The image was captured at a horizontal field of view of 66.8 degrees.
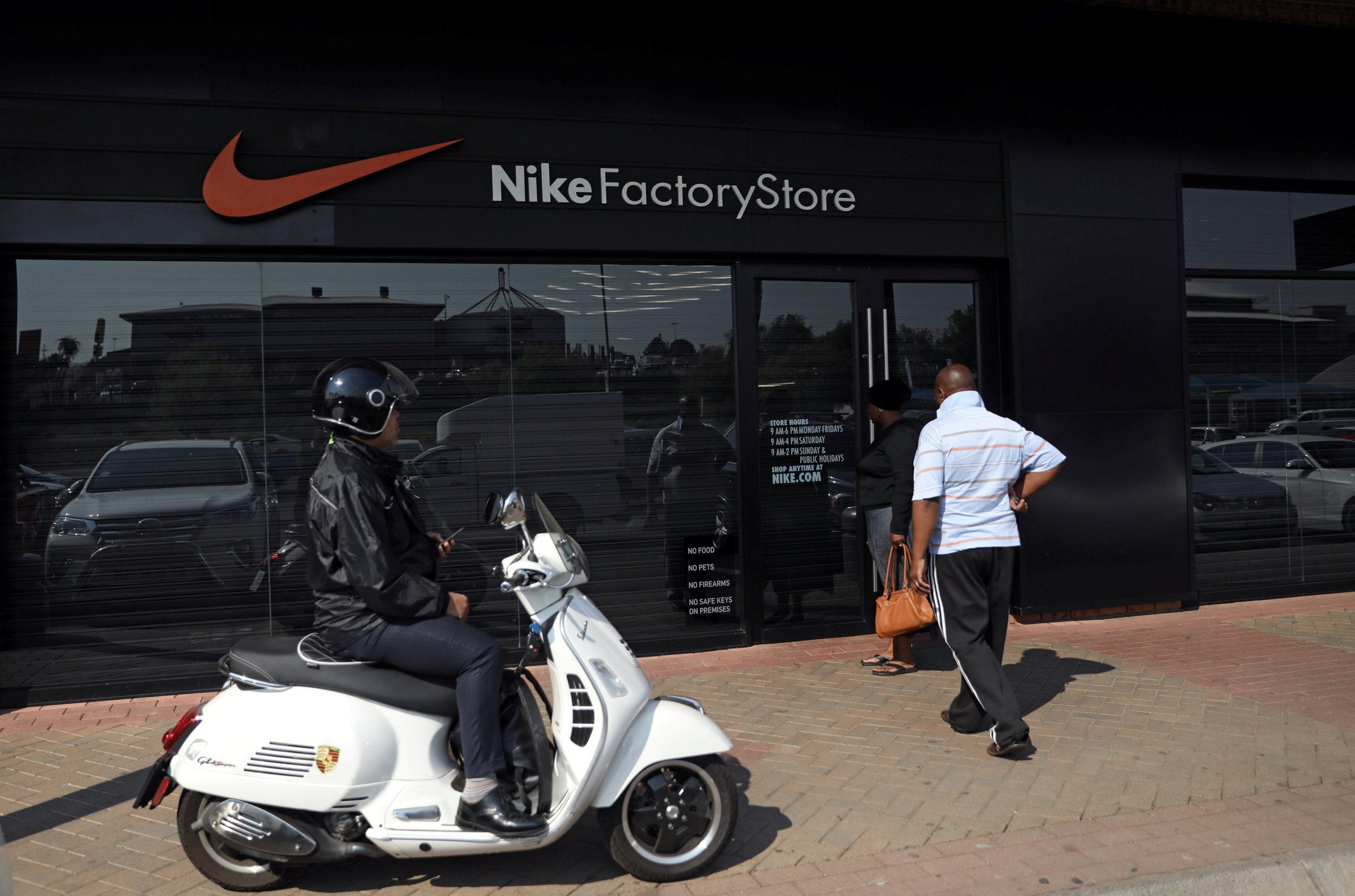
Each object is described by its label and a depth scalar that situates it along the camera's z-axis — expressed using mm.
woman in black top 6723
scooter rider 3639
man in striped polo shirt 5285
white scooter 3627
